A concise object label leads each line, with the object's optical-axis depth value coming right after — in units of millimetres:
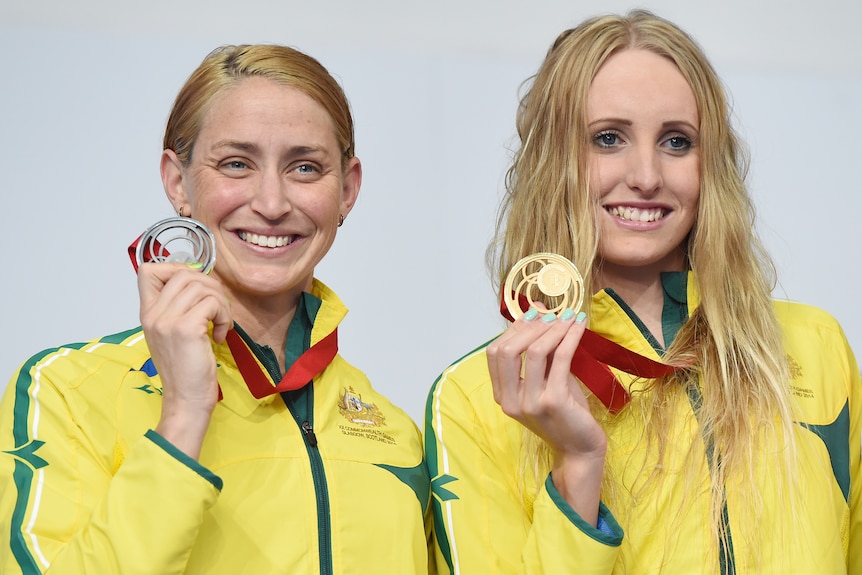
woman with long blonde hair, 3920
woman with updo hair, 3803
